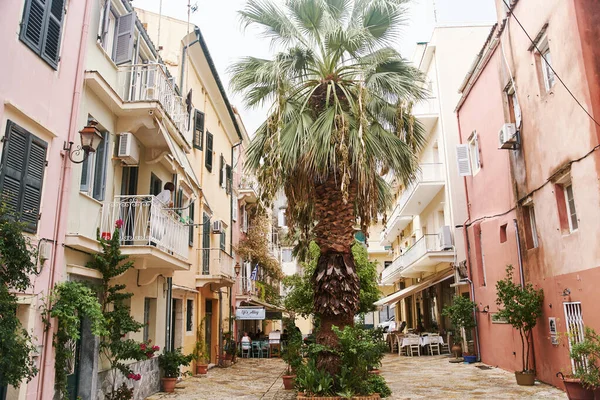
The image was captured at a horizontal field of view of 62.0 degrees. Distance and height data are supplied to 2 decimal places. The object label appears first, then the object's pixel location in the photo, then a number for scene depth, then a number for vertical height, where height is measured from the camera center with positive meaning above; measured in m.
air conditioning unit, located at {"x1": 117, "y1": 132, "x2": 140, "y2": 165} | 10.38 +3.65
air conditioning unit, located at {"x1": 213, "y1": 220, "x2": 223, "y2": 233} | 17.33 +3.41
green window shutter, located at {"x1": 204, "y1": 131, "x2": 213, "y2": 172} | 18.95 +6.45
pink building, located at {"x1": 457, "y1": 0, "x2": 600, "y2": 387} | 9.77 +3.61
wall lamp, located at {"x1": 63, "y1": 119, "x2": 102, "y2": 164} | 8.12 +3.01
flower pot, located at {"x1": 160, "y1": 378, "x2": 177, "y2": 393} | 12.94 -1.44
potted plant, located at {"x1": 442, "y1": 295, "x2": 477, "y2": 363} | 17.34 +0.25
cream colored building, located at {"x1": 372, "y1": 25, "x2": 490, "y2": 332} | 20.41 +5.92
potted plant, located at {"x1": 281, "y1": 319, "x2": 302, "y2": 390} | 11.74 -0.77
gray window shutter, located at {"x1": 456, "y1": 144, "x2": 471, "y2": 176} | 17.86 +5.68
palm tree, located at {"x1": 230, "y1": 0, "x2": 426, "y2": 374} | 10.45 +4.43
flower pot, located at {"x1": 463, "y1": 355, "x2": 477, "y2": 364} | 17.78 -1.31
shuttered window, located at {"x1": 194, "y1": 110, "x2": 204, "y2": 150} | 17.16 +6.67
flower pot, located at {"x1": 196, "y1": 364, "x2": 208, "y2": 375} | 16.78 -1.39
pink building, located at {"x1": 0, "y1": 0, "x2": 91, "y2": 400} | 7.07 +3.01
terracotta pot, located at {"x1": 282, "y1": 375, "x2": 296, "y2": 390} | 12.66 -1.39
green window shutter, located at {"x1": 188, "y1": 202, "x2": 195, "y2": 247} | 16.34 +3.31
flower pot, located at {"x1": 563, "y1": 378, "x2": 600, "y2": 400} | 8.82 -1.24
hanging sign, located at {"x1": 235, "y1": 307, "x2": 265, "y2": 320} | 22.30 +0.54
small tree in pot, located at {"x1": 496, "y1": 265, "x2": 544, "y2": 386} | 11.98 +0.29
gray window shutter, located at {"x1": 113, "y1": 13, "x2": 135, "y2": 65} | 10.66 +5.99
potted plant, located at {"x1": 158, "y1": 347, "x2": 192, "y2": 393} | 12.96 -1.02
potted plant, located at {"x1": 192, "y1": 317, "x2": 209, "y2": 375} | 16.53 -0.81
